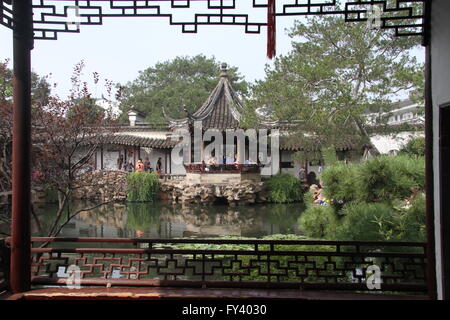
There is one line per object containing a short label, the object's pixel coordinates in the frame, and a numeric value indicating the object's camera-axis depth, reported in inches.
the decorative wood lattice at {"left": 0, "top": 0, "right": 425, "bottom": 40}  104.0
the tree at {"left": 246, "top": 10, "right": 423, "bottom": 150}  362.9
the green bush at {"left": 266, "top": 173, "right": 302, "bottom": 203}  578.9
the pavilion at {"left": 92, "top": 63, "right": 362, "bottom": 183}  587.5
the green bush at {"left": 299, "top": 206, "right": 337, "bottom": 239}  218.4
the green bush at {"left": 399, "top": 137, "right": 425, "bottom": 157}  350.6
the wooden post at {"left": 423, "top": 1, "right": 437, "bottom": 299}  99.4
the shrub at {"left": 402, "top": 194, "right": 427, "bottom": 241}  163.3
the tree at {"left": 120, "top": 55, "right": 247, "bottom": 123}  967.6
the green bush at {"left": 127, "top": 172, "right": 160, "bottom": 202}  576.7
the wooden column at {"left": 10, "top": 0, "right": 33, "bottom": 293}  103.5
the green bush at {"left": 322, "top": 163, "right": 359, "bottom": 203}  191.3
